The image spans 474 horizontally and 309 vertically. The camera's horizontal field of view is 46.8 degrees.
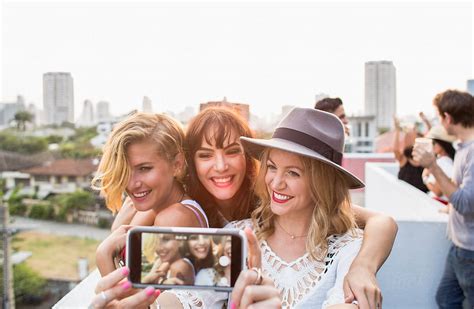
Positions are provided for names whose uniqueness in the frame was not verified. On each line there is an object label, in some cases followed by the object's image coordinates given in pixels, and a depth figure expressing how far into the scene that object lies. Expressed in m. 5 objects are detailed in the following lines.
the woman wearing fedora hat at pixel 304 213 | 1.24
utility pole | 28.22
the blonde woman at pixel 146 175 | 1.29
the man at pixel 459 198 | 2.06
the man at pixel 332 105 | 1.98
